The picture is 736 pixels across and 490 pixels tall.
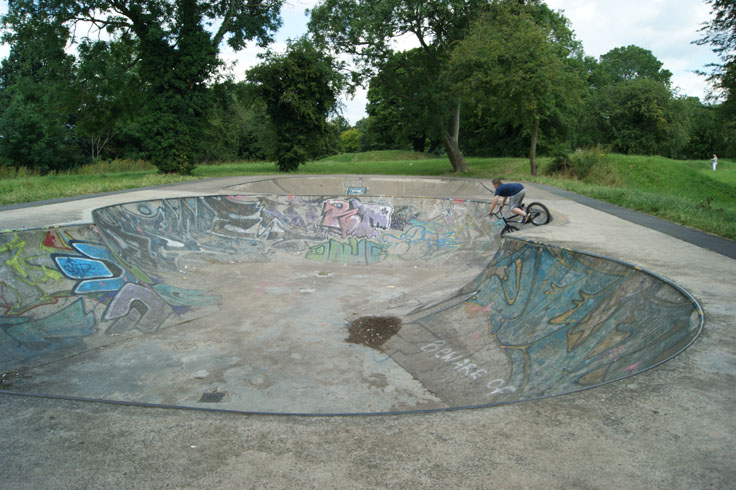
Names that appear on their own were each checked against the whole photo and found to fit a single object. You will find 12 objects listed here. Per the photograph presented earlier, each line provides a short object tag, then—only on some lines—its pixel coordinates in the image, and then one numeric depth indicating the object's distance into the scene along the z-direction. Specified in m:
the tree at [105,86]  24.50
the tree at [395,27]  26.55
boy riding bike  11.10
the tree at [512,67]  23.62
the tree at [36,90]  22.92
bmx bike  11.70
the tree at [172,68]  24.94
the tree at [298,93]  28.62
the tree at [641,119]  38.06
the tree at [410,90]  29.08
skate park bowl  5.54
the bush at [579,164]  25.97
